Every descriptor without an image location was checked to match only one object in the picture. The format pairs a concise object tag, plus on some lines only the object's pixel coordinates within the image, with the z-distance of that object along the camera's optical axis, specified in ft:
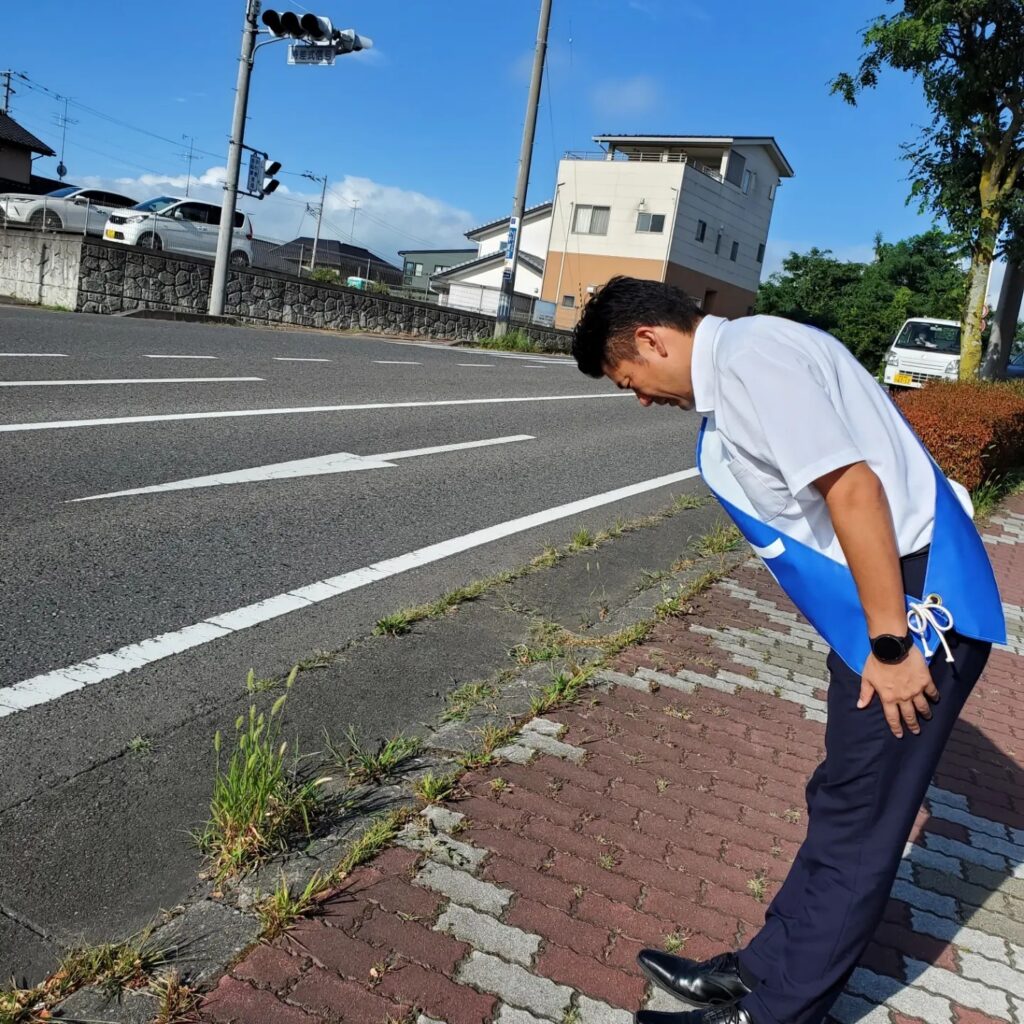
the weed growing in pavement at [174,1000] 6.34
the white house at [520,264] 167.63
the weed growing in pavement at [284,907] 7.20
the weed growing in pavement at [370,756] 9.70
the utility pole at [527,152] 76.59
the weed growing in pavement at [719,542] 20.99
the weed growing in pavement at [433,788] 9.23
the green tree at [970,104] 43.04
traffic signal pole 54.34
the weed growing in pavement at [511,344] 77.61
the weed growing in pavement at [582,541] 19.47
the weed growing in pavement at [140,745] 9.95
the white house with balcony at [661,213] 141.28
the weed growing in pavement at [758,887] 8.63
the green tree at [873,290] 140.26
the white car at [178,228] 69.87
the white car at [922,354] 62.90
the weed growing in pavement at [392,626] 13.82
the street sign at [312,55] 52.08
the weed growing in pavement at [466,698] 11.42
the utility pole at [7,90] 184.85
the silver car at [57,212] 71.41
